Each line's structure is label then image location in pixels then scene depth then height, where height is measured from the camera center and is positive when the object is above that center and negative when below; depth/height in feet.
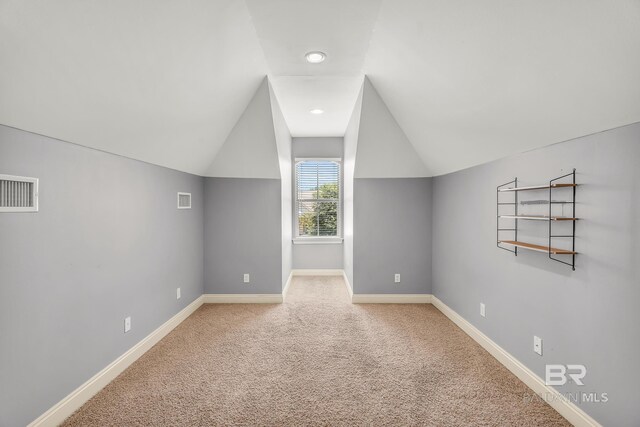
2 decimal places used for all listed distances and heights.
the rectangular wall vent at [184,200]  11.18 +0.30
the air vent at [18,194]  4.98 +0.25
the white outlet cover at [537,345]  6.89 -3.12
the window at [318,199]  18.65 +0.60
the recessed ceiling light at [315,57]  8.73 +4.48
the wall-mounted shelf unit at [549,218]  6.03 -0.17
